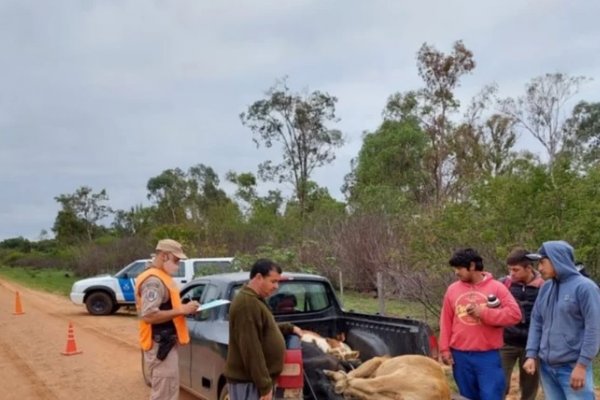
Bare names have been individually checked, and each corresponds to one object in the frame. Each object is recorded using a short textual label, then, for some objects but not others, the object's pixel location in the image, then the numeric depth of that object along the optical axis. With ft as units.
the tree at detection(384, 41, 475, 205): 96.73
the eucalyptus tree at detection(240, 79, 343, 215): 131.64
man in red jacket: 16.51
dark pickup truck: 19.19
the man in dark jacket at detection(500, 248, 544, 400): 18.35
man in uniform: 17.67
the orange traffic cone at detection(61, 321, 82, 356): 38.63
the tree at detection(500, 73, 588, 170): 116.06
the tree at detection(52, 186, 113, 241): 222.28
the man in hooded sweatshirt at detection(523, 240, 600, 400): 14.38
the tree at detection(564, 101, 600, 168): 125.29
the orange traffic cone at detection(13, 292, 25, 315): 64.84
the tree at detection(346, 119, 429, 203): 102.63
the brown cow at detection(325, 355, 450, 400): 15.61
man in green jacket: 14.10
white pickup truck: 61.31
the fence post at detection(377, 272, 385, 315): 37.58
